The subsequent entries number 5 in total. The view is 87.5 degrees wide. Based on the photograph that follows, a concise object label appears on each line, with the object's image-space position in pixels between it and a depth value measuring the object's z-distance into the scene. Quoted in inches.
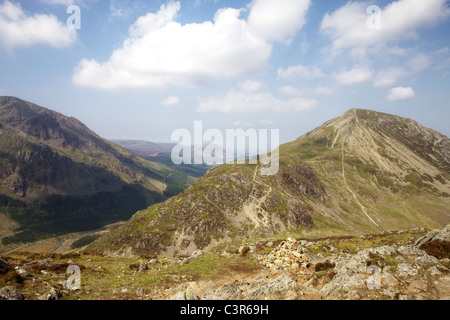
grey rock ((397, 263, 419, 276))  818.7
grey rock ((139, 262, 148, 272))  1305.4
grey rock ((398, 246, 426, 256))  1036.8
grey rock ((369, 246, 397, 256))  1053.2
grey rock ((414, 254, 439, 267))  907.4
